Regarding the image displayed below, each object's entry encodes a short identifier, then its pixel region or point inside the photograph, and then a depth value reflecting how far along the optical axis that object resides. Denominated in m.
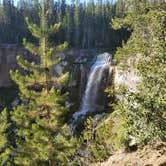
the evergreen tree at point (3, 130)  15.08
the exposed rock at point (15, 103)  32.84
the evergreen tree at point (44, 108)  11.20
